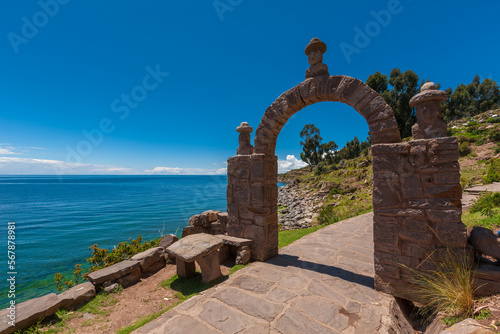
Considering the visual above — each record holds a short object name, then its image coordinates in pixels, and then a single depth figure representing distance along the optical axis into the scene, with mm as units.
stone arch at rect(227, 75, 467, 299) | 3145
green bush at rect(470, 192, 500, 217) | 6828
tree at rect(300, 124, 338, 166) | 48344
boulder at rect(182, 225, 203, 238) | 7734
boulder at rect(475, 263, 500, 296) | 2824
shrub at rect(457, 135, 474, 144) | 20027
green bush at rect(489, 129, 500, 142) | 18556
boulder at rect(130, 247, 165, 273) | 5395
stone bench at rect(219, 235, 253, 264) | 5172
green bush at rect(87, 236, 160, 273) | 6319
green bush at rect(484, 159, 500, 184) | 11492
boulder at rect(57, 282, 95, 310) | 3949
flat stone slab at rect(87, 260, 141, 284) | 4637
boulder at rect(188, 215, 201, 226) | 7934
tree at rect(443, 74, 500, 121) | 39312
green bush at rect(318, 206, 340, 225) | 10969
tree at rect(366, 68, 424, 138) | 29375
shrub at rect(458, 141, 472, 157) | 18898
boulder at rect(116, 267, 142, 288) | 4891
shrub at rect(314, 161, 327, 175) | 38562
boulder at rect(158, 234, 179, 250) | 6532
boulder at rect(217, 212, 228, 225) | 7614
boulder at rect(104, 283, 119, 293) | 4582
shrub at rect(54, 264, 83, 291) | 5253
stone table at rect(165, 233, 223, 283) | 4146
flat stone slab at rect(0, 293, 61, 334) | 3205
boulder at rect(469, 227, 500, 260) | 2992
